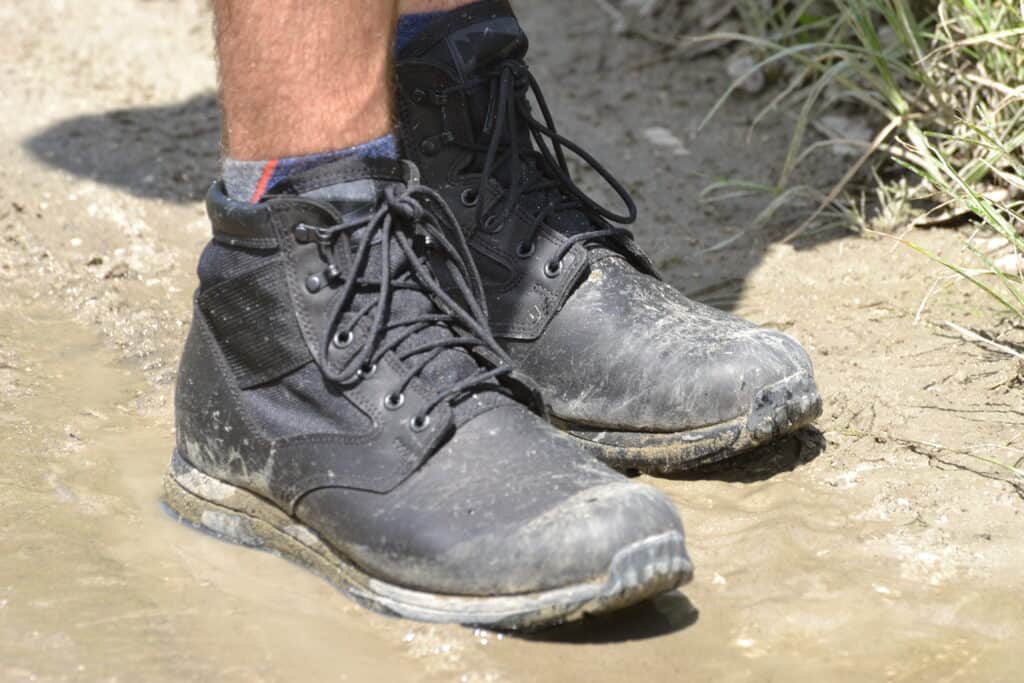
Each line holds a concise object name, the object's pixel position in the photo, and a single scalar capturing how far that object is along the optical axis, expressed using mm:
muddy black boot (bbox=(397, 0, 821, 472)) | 3355
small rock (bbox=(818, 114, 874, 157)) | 5566
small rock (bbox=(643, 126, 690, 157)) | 5951
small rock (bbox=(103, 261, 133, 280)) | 4766
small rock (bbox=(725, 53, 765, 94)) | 6293
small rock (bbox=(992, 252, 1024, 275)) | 4457
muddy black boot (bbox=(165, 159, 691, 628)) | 2687
